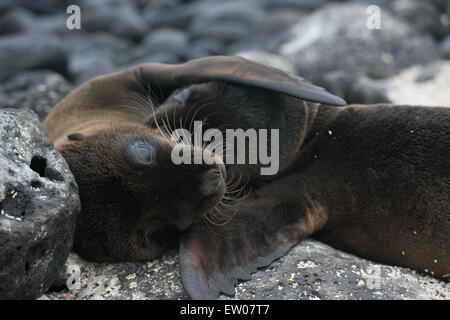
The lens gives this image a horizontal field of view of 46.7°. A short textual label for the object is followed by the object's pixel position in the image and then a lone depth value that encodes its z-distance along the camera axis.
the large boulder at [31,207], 2.09
